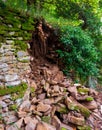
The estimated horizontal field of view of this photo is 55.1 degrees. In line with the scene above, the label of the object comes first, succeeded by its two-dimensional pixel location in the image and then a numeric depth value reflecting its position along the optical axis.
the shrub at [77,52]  2.94
